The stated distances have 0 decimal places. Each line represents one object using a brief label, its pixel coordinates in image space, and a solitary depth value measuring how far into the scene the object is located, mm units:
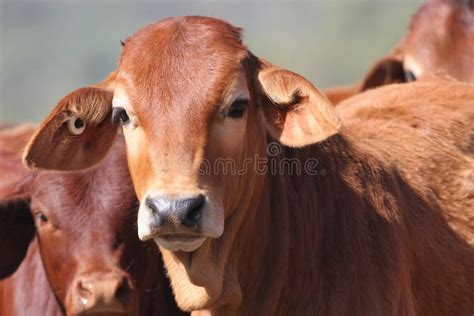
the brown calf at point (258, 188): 11469
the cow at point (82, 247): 14211
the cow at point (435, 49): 22266
